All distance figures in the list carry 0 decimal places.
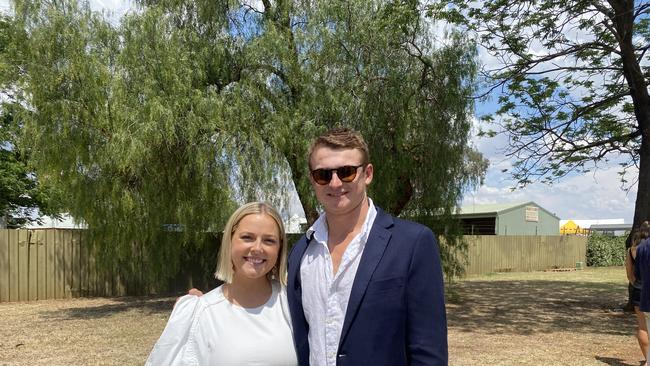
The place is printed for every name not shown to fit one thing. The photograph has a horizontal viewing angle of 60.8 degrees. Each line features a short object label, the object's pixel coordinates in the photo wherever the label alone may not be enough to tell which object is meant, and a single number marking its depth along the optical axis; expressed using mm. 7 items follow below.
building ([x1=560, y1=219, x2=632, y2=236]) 40562
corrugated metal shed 33969
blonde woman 2104
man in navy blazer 1867
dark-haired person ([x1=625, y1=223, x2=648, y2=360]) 5945
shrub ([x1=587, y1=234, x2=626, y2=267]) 29469
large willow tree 10141
